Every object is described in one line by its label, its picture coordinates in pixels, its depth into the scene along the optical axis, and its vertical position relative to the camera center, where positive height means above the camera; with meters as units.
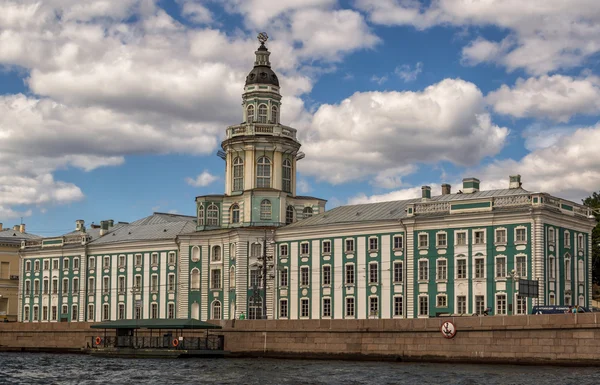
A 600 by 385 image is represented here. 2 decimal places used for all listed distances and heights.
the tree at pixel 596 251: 100.62 +5.37
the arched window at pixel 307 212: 104.94 +9.32
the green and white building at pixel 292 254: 83.38 +4.68
